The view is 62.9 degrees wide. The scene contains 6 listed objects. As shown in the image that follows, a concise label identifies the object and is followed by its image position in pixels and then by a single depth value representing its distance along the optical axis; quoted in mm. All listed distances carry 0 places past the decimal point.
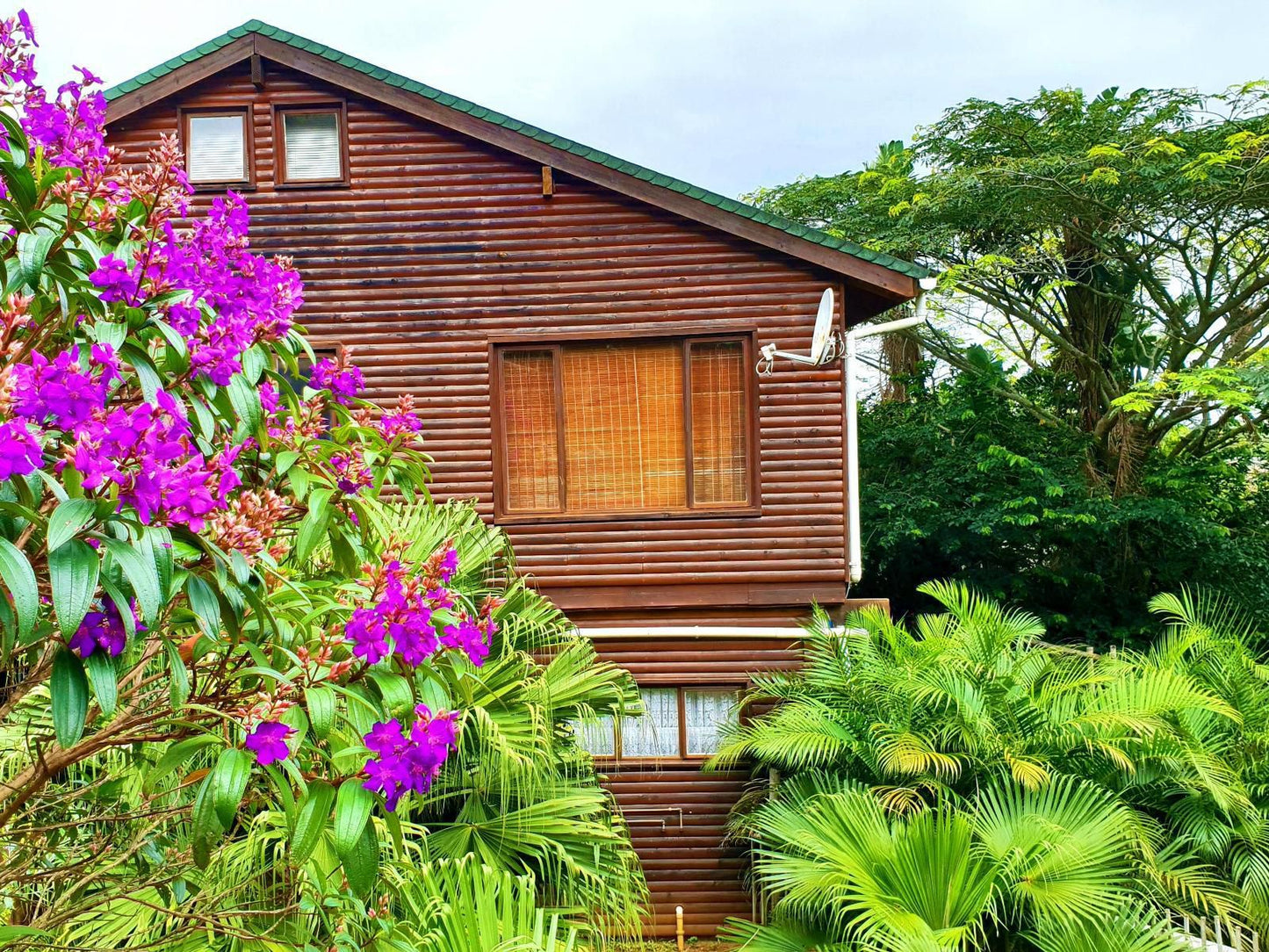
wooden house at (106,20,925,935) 8742
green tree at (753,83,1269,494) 14258
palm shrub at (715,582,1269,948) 6379
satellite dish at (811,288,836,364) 8336
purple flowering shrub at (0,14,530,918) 1969
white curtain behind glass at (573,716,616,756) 8727
